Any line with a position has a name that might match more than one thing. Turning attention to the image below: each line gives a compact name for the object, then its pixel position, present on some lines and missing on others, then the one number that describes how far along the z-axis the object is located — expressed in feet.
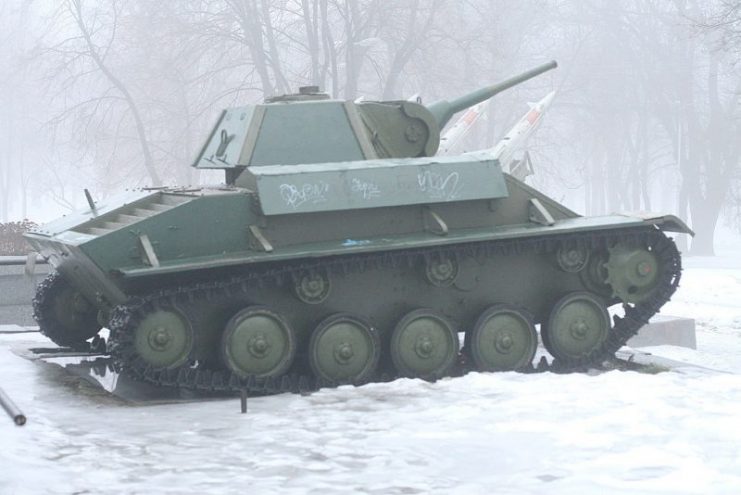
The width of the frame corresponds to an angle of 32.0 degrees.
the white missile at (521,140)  53.16
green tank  36.17
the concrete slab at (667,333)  56.13
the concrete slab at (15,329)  53.26
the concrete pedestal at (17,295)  61.31
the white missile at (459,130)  52.70
